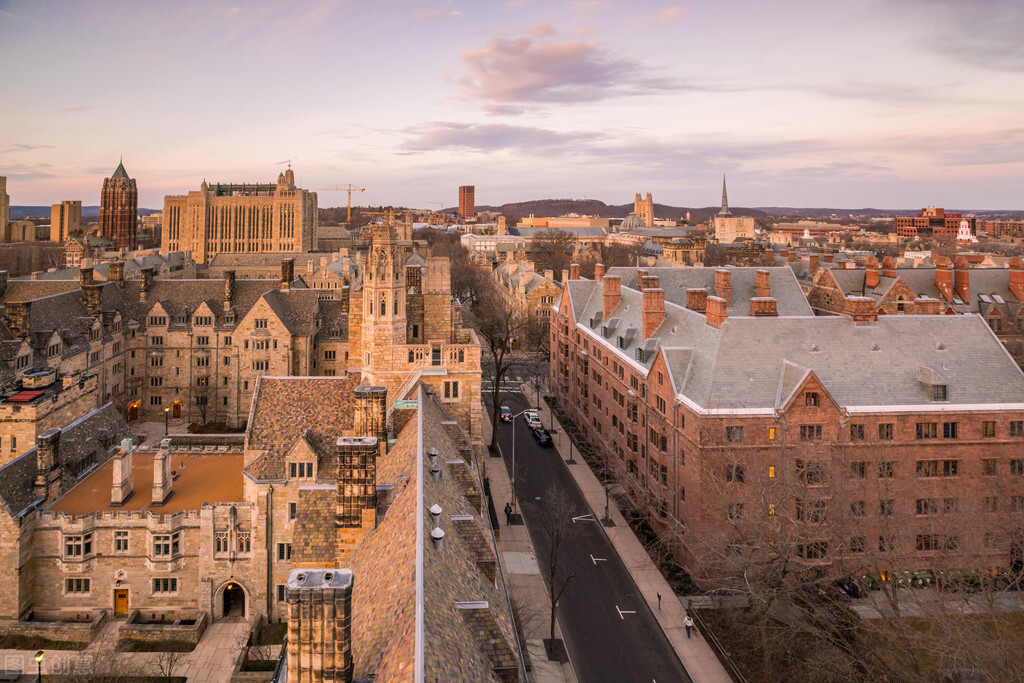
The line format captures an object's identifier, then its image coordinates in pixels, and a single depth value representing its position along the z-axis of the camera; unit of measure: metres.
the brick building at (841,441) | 41.81
